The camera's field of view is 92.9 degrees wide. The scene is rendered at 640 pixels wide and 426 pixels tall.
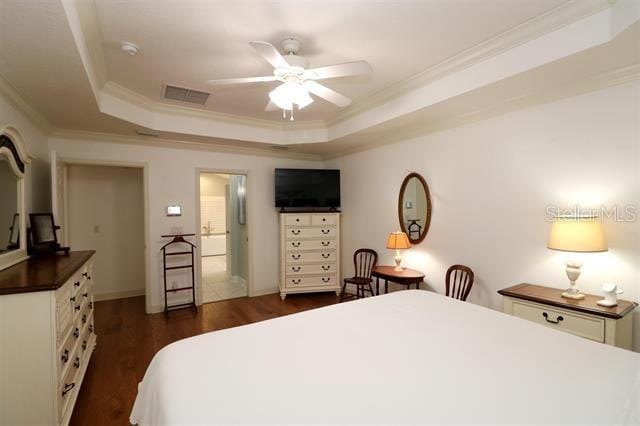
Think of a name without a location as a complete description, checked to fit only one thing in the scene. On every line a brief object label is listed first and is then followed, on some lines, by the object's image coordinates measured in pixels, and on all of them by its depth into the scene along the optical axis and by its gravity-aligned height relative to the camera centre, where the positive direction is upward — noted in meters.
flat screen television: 4.73 +0.30
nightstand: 1.97 -0.76
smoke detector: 2.20 +1.18
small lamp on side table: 3.62 -0.42
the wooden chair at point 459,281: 3.05 -0.78
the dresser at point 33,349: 1.65 -0.79
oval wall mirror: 3.61 +0.00
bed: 1.02 -0.68
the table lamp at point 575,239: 2.11 -0.23
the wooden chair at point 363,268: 4.22 -0.92
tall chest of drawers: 4.60 -0.69
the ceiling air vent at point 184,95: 3.06 +1.19
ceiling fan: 1.95 +0.89
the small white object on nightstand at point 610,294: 2.04 -0.60
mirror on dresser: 2.15 +0.09
